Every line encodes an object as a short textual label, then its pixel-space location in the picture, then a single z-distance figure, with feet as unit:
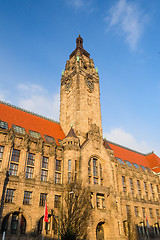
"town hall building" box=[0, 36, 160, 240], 104.19
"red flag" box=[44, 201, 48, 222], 89.63
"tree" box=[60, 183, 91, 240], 97.55
